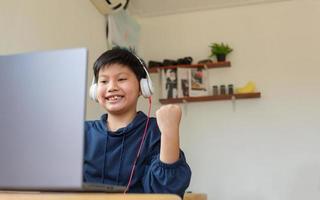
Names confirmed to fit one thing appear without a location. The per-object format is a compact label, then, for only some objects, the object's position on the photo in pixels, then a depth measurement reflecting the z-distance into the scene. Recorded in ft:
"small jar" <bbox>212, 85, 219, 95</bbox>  9.45
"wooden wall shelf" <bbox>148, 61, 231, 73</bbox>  9.51
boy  2.44
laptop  1.73
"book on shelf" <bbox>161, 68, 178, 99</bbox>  9.70
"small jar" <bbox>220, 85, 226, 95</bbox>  9.36
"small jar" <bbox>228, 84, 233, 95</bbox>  9.31
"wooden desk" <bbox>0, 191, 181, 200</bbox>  1.70
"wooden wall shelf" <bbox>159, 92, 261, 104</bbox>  9.19
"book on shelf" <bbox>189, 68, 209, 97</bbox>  9.57
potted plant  9.51
